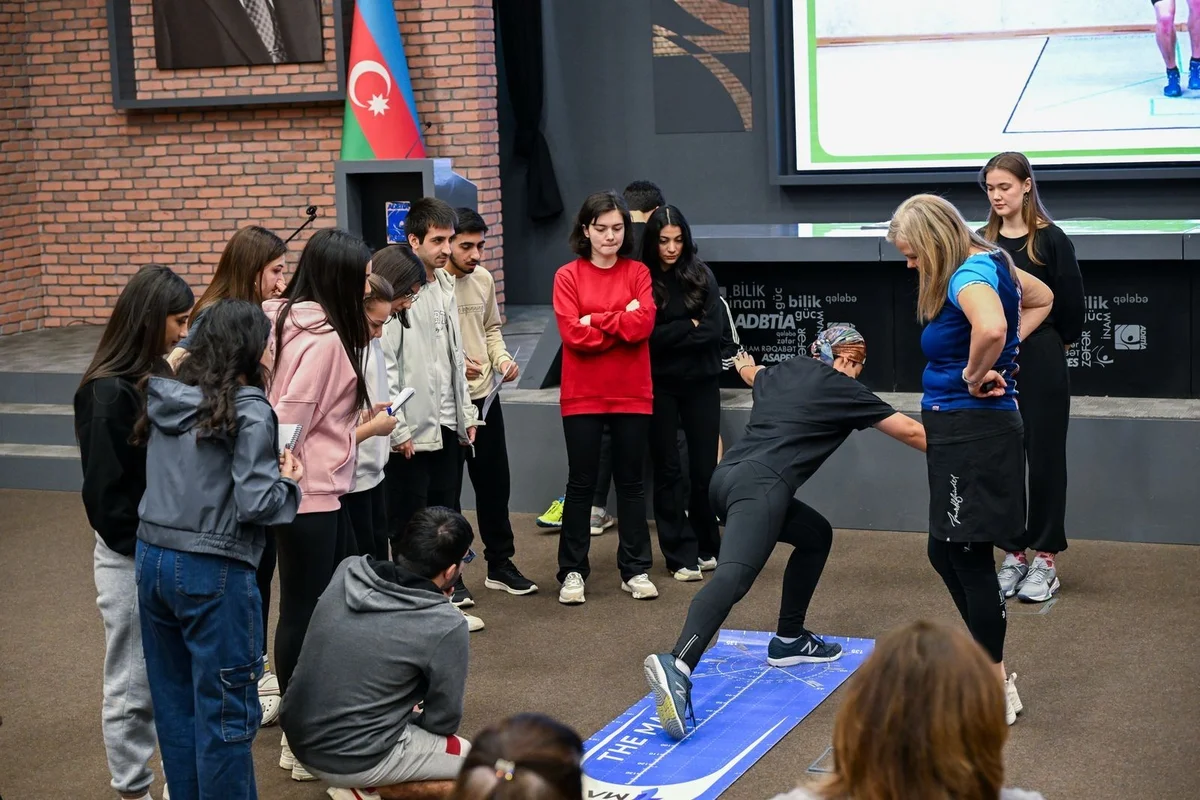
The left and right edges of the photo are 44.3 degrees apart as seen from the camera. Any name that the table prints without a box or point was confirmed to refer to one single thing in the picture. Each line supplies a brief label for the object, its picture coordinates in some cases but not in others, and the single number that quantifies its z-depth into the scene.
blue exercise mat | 3.94
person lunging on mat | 4.28
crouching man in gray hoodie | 3.60
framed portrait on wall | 8.88
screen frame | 8.78
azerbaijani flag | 8.38
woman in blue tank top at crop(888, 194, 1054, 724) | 4.07
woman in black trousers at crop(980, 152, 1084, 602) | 5.23
